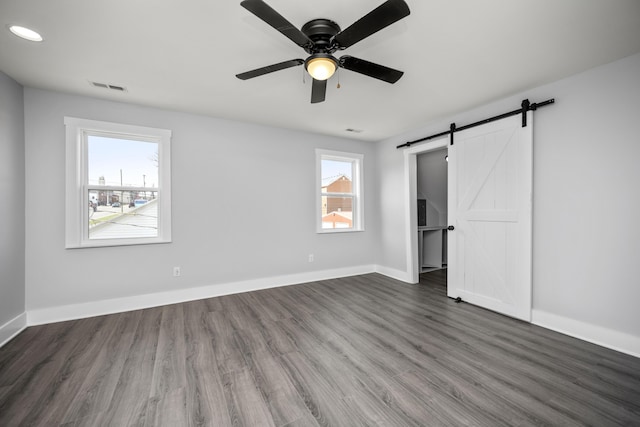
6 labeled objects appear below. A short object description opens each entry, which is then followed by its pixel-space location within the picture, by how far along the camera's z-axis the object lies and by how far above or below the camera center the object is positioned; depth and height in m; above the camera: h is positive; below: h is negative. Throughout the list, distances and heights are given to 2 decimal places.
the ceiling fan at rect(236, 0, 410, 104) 1.48 +1.10
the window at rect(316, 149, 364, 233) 4.86 +0.36
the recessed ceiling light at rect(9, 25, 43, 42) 1.97 +1.34
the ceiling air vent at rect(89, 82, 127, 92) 2.87 +1.35
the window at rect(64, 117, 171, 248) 3.14 +0.32
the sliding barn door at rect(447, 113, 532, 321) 3.05 -0.07
